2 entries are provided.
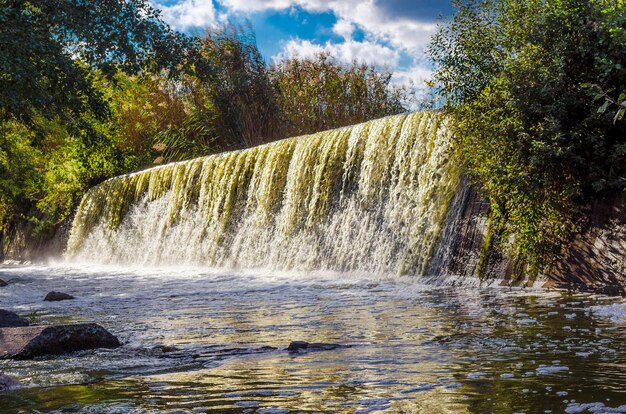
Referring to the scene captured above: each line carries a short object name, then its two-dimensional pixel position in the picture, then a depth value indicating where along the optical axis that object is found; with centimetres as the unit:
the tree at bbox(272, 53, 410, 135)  2423
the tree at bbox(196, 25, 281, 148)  2491
